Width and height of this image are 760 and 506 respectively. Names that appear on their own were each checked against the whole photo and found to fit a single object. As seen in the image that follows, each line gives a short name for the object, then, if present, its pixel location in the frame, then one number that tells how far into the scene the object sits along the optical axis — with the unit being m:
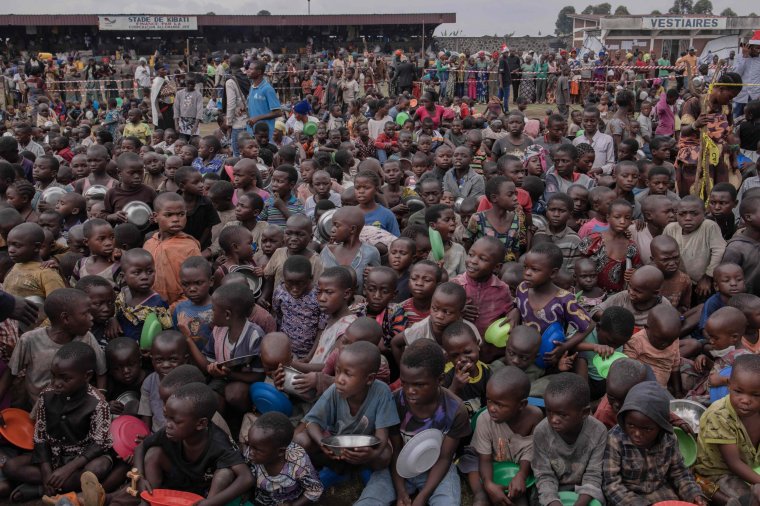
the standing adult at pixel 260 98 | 9.71
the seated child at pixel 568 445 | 3.48
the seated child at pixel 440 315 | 4.14
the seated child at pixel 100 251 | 5.01
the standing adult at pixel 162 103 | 12.36
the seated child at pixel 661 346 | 4.24
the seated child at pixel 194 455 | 3.53
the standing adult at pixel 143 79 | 21.48
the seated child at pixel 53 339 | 4.14
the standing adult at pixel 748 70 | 10.05
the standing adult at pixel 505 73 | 20.41
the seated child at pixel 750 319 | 4.26
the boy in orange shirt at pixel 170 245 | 5.08
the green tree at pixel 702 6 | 82.82
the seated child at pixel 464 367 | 3.98
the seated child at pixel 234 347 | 4.29
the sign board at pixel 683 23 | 38.12
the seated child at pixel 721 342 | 4.13
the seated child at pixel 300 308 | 4.67
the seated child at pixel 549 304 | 4.31
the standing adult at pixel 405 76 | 18.00
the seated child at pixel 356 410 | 3.67
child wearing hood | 3.41
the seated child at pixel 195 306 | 4.54
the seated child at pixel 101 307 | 4.41
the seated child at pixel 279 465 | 3.56
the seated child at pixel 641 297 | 4.61
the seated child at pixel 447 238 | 5.38
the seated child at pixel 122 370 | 4.23
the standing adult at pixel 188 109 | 11.65
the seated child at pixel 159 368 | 4.09
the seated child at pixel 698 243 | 5.33
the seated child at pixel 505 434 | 3.63
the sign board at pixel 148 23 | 37.22
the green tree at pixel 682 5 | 89.75
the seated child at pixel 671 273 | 4.99
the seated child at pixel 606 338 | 4.32
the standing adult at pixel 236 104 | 10.23
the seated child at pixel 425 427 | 3.65
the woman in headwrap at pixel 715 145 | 7.28
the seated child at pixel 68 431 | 3.88
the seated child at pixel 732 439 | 3.48
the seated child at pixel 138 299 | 4.55
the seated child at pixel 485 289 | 4.56
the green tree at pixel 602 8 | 79.07
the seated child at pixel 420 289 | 4.46
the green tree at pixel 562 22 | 99.04
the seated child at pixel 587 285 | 5.08
